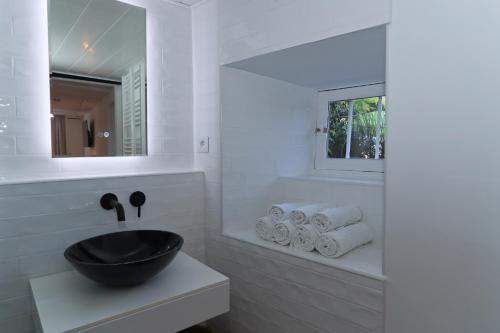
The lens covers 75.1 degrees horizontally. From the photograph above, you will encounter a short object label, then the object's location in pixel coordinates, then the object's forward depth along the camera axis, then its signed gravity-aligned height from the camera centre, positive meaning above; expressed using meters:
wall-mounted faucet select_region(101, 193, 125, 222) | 1.68 -0.25
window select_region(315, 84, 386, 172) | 2.25 +0.18
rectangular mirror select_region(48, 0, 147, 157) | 1.71 +0.44
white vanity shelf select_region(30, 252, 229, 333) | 1.17 -0.59
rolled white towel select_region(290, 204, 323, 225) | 1.76 -0.33
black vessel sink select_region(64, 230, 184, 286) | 1.25 -0.45
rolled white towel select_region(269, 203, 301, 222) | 1.88 -0.34
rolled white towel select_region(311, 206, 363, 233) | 1.67 -0.35
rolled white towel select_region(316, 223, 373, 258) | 1.58 -0.44
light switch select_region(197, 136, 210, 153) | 2.13 +0.06
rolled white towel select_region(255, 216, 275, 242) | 1.87 -0.44
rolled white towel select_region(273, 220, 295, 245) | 1.77 -0.43
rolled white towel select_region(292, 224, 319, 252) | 1.67 -0.44
